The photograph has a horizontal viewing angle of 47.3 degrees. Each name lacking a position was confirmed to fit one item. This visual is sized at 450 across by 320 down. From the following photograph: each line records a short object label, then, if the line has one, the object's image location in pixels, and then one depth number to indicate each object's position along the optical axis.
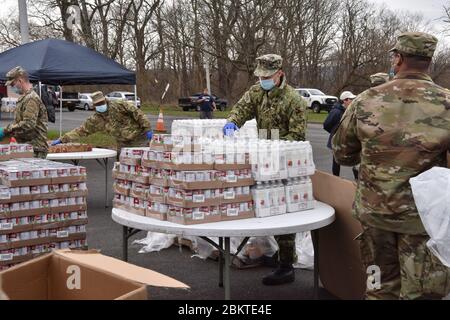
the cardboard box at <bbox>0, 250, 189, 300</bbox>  1.92
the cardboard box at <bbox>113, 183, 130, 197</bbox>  3.56
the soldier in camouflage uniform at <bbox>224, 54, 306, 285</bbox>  4.30
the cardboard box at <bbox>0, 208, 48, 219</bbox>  3.94
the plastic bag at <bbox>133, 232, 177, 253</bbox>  5.55
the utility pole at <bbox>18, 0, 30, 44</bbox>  11.70
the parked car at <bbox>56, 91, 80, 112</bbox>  34.66
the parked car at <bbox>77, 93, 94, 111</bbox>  35.75
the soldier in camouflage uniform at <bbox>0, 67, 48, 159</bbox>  5.51
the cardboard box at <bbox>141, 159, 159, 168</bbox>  3.33
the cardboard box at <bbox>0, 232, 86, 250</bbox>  3.96
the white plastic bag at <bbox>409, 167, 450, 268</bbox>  2.54
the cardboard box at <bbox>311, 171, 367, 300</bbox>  3.60
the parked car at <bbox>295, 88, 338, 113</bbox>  32.09
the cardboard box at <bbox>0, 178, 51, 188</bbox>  3.96
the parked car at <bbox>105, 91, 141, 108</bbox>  34.41
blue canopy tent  9.41
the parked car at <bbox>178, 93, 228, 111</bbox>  33.88
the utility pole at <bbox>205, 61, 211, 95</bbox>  34.50
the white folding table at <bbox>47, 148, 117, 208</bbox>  6.87
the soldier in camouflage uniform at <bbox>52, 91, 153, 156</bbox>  7.07
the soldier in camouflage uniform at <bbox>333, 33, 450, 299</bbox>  2.68
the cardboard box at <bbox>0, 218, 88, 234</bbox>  3.98
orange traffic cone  13.32
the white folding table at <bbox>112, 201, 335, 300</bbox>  3.00
